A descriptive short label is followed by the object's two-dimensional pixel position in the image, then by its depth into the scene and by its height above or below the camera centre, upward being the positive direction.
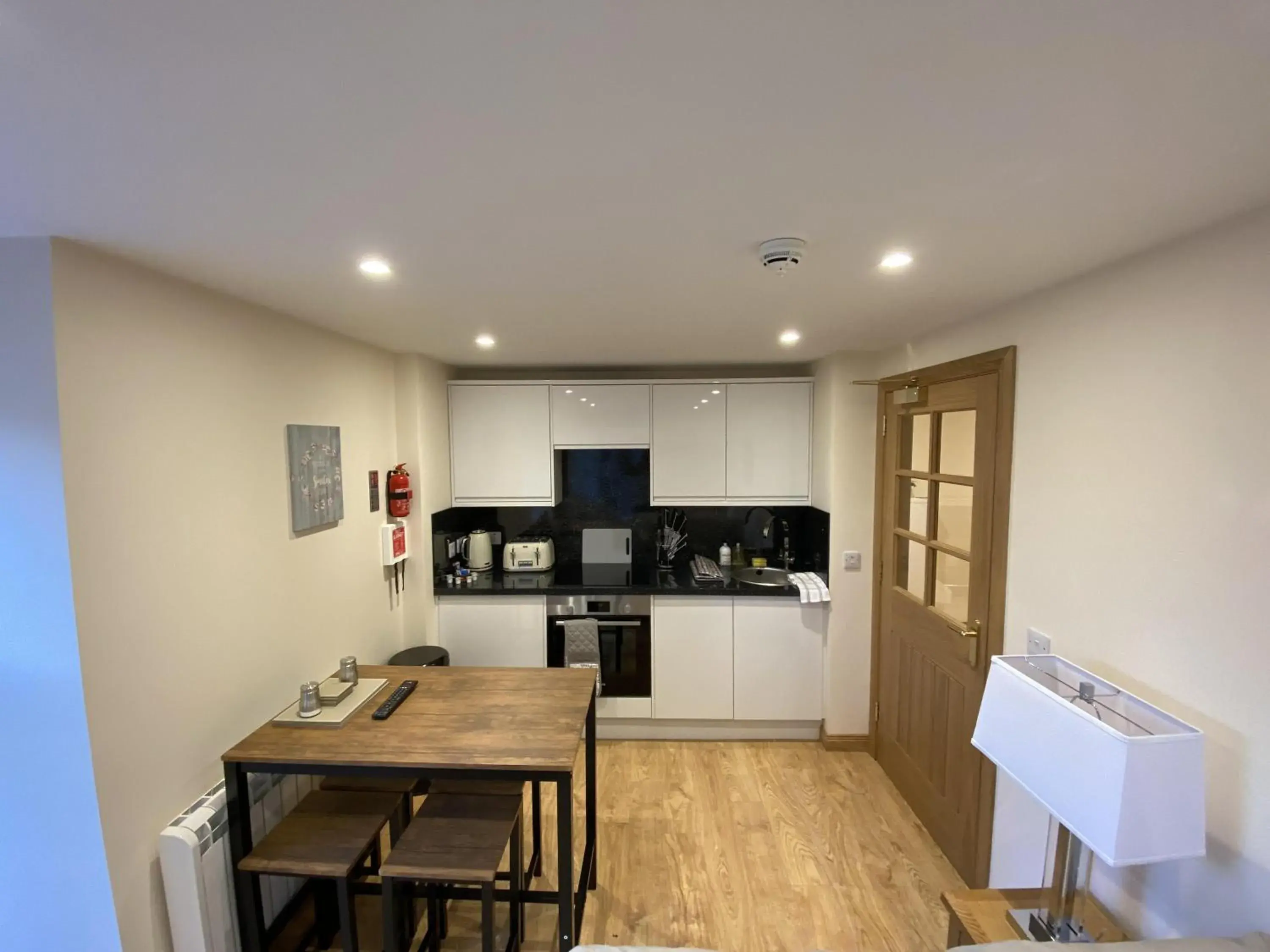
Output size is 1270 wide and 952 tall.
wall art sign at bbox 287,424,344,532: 2.01 -0.11
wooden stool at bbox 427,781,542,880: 1.87 -1.20
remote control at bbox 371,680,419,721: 1.83 -0.90
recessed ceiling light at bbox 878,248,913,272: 1.36 +0.48
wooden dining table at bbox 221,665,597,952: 1.57 -0.91
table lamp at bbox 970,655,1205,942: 1.05 -0.68
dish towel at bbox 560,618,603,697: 3.19 -1.15
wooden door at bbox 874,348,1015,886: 1.97 -0.59
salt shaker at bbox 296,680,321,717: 1.83 -0.85
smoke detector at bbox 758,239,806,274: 1.25 +0.45
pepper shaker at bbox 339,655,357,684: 2.06 -0.84
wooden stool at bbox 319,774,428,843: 1.92 -1.22
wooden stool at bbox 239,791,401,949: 1.54 -1.18
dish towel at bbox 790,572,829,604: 3.06 -0.82
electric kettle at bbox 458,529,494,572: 3.46 -0.66
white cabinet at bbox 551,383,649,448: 3.32 +0.21
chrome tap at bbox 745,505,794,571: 3.58 -0.59
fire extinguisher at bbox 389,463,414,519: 2.78 -0.22
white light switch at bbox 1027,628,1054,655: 1.71 -0.64
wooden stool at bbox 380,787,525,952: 1.53 -1.19
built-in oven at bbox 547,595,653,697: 3.20 -1.13
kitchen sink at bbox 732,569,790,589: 3.37 -0.83
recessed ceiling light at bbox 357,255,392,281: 1.39 +0.49
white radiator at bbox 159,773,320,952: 1.41 -1.15
